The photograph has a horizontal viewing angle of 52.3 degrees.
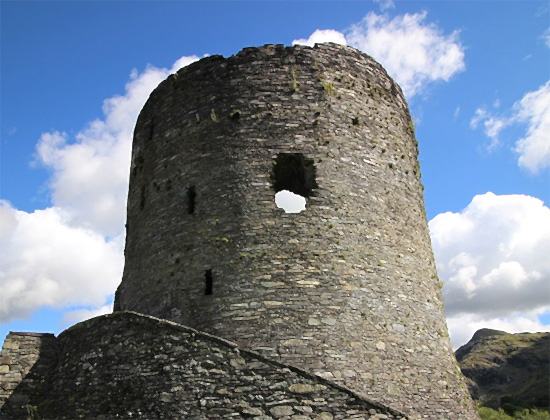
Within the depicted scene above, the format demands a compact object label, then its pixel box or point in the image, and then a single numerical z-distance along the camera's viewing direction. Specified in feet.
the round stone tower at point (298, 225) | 35.37
